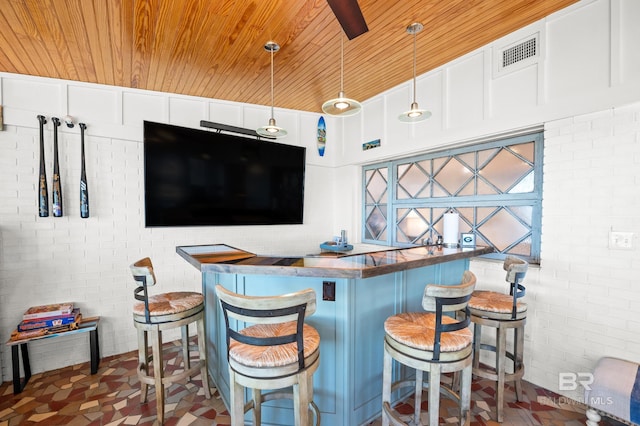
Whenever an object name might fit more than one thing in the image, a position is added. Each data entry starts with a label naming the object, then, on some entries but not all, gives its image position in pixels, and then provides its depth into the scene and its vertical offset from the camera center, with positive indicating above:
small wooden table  2.36 -1.29
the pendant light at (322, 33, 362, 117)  2.07 +0.79
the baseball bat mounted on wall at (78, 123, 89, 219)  2.83 +0.18
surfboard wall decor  4.33 +1.10
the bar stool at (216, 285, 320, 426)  1.30 -0.74
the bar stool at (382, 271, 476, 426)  1.47 -0.75
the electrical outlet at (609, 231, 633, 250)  1.97 -0.25
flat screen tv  3.08 +0.34
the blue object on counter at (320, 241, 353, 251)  4.09 -0.60
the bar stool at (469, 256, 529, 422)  2.00 -0.84
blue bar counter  1.73 -0.70
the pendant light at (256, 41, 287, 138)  2.43 +0.76
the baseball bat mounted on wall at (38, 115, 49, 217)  2.66 +0.18
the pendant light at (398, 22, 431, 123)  2.27 +0.80
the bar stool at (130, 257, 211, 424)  1.91 -0.81
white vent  2.38 +1.33
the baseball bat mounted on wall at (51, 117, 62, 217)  2.71 +0.24
